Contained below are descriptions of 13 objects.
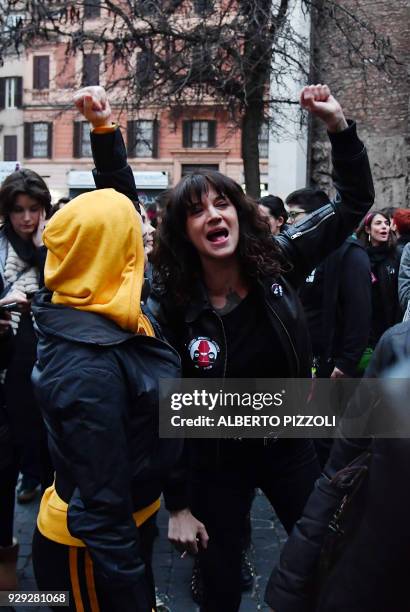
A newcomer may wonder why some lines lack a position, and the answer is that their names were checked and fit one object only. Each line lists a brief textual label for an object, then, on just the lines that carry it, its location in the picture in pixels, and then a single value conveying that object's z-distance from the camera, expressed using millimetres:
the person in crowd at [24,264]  3725
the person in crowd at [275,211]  5539
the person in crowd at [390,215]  6059
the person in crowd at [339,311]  4328
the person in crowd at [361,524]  1402
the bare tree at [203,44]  9680
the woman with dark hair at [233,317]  2514
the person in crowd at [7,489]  3240
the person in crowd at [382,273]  5426
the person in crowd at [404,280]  4512
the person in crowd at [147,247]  2881
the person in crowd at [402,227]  5582
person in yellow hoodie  1837
